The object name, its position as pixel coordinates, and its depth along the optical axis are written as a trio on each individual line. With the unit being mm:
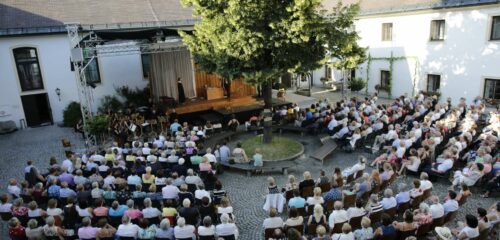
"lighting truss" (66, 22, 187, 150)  14688
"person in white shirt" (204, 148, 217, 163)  11862
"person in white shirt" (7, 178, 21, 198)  10156
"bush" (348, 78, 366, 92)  25145
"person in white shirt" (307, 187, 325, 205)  8734
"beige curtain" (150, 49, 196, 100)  20688
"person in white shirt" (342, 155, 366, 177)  10775
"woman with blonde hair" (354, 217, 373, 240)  7137
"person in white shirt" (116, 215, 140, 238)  7734
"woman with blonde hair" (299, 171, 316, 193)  9707
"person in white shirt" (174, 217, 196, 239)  7584
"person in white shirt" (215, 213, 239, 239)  7770
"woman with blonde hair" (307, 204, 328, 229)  8156
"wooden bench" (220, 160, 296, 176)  12766
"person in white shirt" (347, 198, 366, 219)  8148
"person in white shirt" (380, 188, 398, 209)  8469
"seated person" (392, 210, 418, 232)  7570
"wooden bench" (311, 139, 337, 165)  13607
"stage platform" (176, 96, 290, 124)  19508
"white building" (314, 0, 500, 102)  18500
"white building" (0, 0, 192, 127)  19219
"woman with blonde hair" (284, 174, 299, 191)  9522
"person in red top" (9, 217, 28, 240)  7956
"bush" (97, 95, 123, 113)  20688
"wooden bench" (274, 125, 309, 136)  16797
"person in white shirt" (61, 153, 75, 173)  11508
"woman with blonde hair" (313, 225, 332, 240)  6930
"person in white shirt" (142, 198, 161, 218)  8508
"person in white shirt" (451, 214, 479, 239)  7090
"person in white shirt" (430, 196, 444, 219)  8109
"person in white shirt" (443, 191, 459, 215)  8312
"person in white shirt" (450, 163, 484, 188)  10332
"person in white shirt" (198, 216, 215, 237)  7604
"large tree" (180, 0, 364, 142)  12258
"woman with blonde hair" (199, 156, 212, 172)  11312
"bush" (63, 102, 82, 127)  19812
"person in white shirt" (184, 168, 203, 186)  10156
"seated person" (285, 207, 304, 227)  7883
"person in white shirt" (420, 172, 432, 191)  9227
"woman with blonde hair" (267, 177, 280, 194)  9469
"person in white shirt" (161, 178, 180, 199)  9430
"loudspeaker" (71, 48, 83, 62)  14609
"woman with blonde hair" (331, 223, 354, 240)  6846
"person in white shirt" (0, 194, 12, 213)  9123
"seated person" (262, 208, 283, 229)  7926
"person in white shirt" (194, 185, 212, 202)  9250
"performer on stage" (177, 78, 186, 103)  20922
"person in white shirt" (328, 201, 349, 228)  7896
